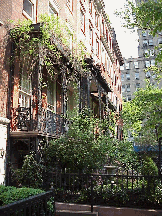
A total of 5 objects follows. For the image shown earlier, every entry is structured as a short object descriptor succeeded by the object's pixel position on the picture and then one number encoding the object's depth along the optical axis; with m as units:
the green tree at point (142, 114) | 22.42
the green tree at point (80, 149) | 10.28
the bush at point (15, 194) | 6.33
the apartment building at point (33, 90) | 10.49
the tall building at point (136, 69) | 67.31
